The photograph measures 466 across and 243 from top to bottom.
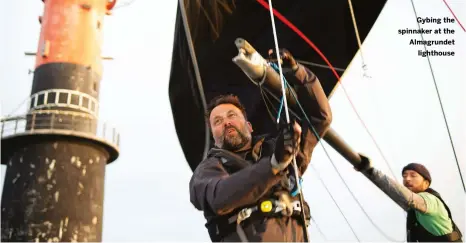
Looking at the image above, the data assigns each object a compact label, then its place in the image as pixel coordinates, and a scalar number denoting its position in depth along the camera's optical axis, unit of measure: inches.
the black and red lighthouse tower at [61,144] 553.6
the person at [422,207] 142.6
